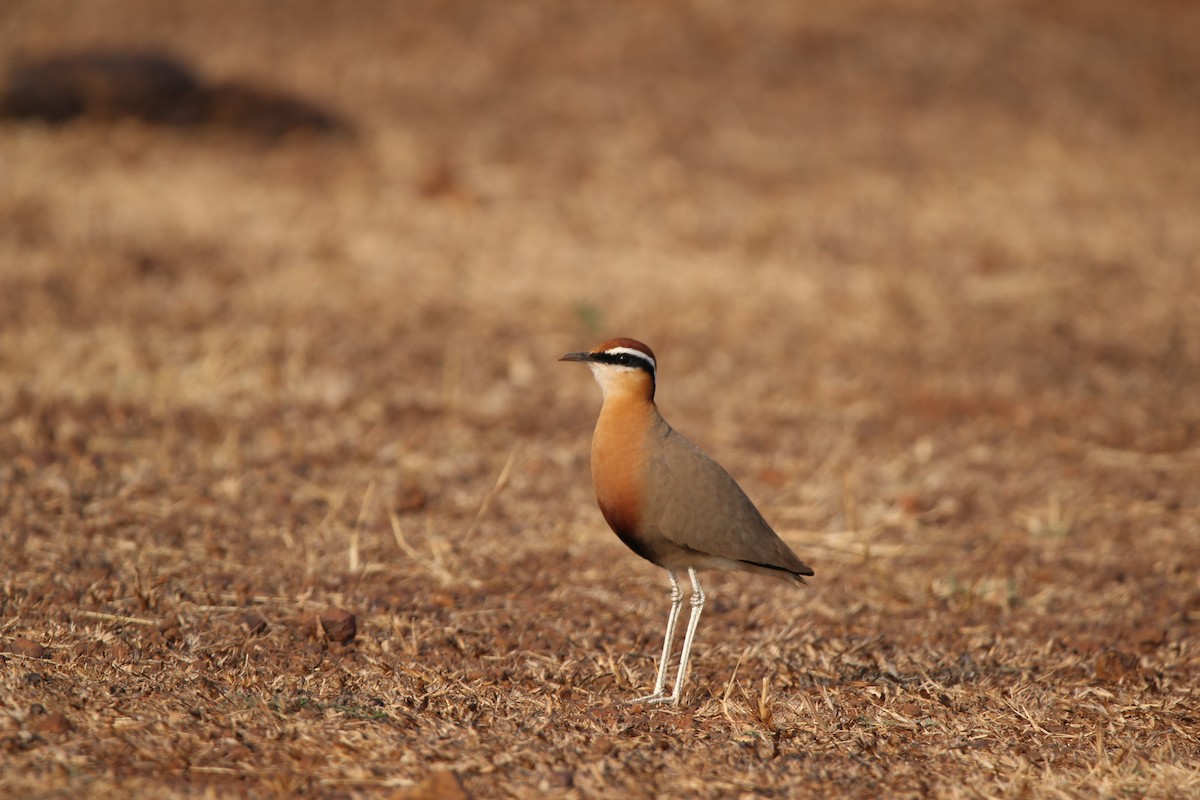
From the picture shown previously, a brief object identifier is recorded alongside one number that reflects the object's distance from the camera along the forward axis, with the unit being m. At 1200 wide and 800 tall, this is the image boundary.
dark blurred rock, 27.75
